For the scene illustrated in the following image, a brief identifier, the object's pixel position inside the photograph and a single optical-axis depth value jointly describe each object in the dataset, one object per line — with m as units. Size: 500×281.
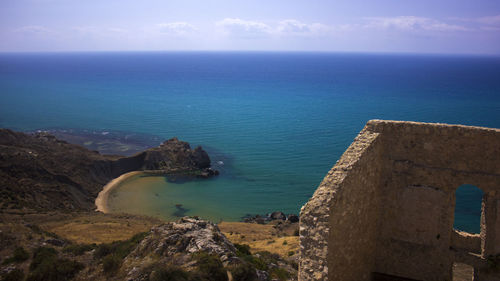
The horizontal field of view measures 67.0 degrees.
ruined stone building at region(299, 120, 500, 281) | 10.91
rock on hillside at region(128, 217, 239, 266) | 14.63
